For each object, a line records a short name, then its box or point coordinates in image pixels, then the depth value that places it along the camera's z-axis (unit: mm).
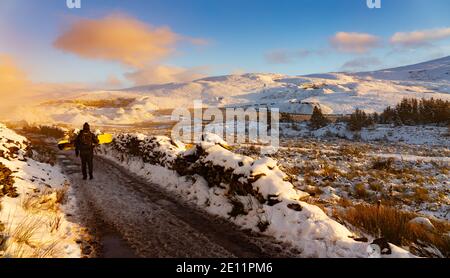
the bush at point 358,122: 43219
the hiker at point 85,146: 12928
